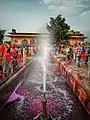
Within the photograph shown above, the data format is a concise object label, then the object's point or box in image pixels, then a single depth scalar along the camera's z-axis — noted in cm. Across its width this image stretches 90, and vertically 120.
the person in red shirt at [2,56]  251
